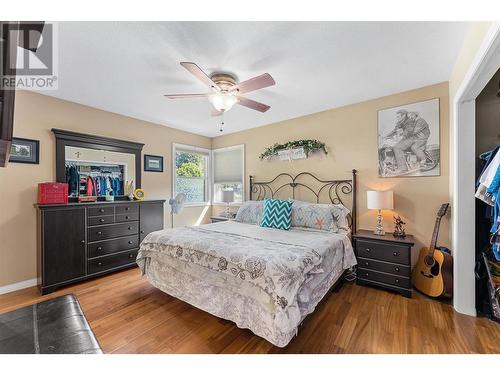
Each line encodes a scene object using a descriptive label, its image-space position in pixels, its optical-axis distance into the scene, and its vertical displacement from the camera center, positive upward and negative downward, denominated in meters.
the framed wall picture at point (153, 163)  3.87 +0.47
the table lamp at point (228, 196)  4.08 -0.14
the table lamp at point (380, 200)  2.61 -0.15
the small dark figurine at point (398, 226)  2.68 -0.49
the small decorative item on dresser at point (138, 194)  3.55 -0.09
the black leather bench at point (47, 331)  0.96 -0.71
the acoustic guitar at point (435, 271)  2.27 -0.92
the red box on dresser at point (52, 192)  2.61 -0.04
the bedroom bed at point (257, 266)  1.59 -0.71
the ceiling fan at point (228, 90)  1.91 +0.95
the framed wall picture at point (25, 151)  2.59 +0.47
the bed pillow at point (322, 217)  2.82 -0.39
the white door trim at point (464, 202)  2.04 -0.14
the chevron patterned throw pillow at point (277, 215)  3.01 -0.38
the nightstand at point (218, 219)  4.10 -0.59
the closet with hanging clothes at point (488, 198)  1.78 -0.09
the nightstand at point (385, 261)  2.40 -0.86
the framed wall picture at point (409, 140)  2.60 +0.62
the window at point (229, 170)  4.57 +0.41
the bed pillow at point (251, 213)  3.50 -0.41
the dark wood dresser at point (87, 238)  2.55 -0.66
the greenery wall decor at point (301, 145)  3.47 +0.72
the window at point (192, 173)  4.44 +0.35
